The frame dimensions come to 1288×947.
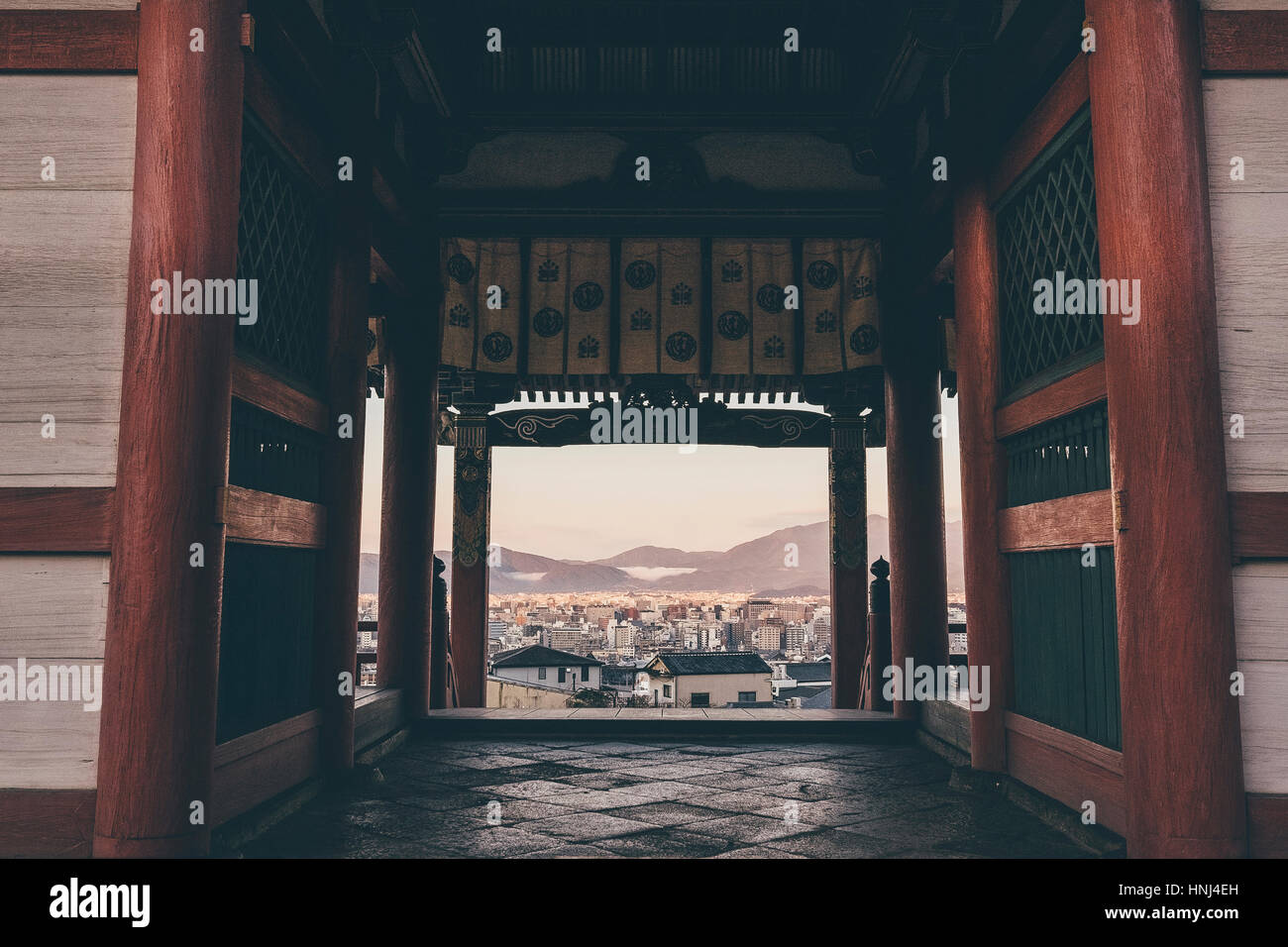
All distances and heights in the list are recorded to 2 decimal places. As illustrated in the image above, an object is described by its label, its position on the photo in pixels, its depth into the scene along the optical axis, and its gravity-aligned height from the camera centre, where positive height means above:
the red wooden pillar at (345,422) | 4.55 +0.80
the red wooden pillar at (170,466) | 2.78 +0.35
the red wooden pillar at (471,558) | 7.58 +0.14
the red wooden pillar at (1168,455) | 2.79 +0.38
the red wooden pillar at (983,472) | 4.52 +0.52
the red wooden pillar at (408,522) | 6.35 +0.38
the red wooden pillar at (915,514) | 6.30 +0.42
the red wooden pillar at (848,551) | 7.76 +0.20
